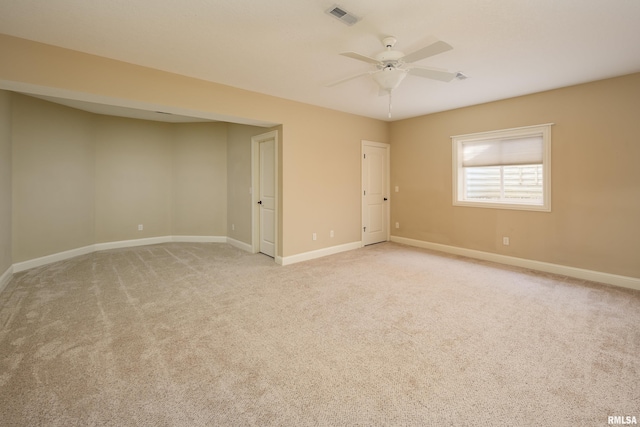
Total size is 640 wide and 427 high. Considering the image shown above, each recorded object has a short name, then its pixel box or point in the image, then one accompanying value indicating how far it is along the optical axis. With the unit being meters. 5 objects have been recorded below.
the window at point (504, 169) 4.38
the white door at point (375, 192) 6.04
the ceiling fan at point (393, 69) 2.49
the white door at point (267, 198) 5.08
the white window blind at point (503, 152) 4.46
